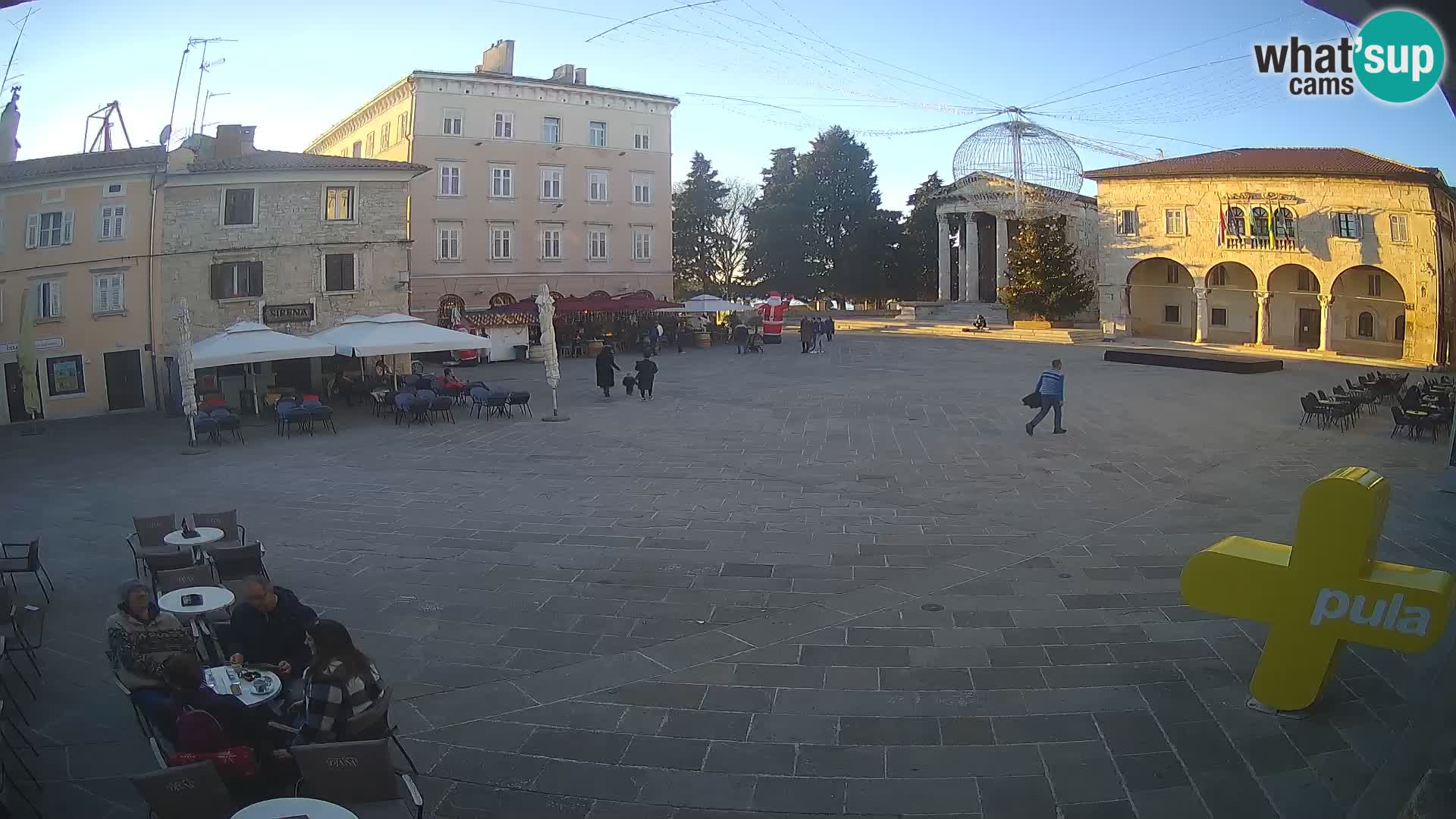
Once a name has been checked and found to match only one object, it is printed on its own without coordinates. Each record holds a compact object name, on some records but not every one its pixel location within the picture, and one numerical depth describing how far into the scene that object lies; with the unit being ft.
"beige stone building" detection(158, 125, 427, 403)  80.38
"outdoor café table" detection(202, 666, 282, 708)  18.12
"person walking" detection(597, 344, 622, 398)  73.92
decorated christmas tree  145.79
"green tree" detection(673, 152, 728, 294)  201.16
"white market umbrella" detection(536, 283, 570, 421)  65.05
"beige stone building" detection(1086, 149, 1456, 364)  108.06
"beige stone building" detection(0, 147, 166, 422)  69.77
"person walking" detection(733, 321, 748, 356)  123.34
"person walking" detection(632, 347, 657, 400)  72.95
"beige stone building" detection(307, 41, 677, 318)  131.34
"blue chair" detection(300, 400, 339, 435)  58.95
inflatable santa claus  134.10
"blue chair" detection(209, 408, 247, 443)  56.08
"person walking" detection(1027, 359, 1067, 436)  54.08
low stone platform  93.04
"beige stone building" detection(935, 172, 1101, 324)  164.76
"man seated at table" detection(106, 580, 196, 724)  18.28
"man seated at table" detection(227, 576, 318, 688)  20.13
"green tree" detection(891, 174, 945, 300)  200.13
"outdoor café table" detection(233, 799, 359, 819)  13.03
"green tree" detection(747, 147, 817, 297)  194.49
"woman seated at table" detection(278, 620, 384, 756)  16.14
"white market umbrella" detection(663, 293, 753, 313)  126.21
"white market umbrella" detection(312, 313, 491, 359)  63.98
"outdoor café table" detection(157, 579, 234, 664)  22.50
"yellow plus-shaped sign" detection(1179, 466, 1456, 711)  17.97
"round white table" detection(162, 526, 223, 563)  28.71
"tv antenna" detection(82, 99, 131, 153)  103.65
